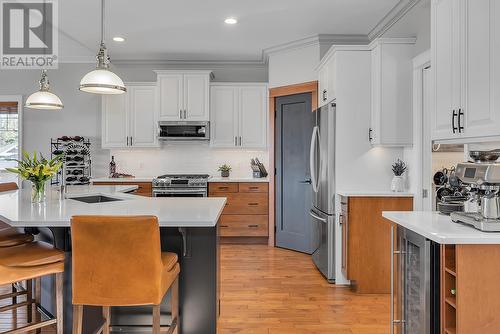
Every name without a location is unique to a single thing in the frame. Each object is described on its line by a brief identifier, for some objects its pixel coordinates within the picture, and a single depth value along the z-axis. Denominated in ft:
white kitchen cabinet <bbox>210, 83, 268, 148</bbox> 19.06
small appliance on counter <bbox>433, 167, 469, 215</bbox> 7.45
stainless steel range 17.51
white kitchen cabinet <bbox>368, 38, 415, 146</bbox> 11.91
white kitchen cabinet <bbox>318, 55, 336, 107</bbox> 13.01
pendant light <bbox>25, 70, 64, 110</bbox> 12.35
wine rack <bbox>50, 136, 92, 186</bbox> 18.31
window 19.55
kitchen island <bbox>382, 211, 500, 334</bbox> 5.63
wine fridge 6.22
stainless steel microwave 18.69
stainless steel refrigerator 12.62
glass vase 9.41
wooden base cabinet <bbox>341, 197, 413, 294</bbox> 11.60
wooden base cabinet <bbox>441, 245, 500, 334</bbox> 5.61
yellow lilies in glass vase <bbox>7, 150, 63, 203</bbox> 9.20
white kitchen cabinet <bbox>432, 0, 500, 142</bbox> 6.23
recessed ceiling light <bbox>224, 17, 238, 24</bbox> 14.20
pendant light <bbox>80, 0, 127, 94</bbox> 9.82
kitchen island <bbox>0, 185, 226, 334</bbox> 7.79
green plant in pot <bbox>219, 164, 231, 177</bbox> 19.26
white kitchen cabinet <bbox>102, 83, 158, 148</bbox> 18.99
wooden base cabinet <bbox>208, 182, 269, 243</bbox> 17.95
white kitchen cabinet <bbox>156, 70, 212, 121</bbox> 18.67
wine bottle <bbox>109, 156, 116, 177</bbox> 19.35
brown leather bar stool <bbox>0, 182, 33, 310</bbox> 8.09
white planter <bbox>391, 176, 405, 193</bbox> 12.10
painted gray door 16.47
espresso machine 5.78
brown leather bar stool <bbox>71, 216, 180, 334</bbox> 6.02
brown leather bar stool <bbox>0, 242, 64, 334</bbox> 6.54
